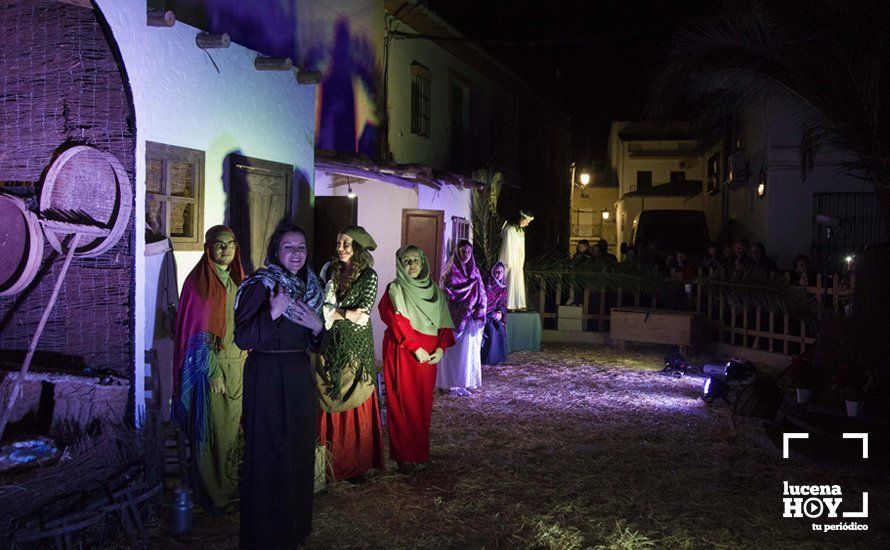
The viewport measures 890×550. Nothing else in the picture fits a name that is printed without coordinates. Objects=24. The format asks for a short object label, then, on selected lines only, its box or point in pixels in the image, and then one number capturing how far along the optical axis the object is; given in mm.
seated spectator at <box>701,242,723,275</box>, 13981
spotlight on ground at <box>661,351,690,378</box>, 11258
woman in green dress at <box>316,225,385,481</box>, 5887
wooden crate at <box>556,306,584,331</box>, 14617
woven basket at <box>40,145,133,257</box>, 5148
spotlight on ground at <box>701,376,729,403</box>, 9086
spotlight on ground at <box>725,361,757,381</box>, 9414
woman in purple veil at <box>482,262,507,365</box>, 11391
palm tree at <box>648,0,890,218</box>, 8195
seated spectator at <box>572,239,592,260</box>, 15164
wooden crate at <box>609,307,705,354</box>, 12680
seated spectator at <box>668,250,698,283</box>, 13875
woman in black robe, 4434
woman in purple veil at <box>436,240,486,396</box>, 9766
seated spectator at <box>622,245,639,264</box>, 15334
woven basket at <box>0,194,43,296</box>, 4941
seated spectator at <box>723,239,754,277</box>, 12990
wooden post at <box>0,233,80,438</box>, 4594
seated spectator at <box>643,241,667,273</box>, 15461
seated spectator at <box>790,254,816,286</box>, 12367
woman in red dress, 6441
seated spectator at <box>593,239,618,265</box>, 14752
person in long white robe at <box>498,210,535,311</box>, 13141
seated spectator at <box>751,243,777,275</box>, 13291
